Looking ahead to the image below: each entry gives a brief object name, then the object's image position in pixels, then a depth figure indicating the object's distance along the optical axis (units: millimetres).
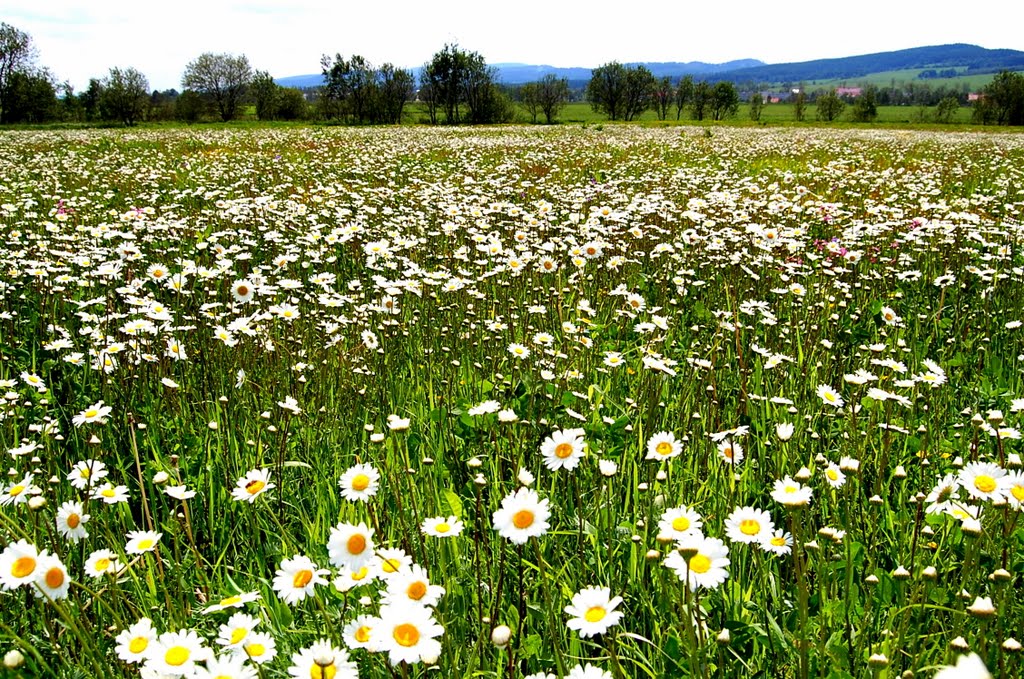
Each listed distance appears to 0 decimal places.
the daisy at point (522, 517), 666
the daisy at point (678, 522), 702
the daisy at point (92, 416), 962
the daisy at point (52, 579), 637
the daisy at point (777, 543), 732
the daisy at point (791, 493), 654
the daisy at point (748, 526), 718
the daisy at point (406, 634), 585
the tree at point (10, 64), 48260
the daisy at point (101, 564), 705
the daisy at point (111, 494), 825
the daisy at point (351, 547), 674
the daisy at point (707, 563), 657
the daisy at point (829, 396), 1037
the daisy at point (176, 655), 600
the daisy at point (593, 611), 615
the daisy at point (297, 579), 660
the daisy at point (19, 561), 643
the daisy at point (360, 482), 739
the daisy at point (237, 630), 635
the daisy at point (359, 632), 611
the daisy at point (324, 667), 578
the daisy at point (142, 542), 758
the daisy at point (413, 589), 635
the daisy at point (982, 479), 747
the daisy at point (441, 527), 738
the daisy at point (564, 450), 758
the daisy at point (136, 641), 629
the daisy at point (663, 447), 858
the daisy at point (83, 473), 850
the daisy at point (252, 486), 794
